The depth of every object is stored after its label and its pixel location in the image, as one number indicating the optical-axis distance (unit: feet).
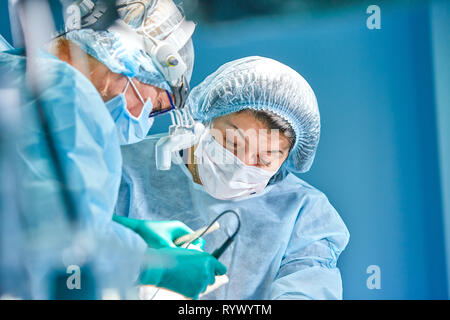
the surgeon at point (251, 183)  3.96
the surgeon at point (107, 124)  2.59
